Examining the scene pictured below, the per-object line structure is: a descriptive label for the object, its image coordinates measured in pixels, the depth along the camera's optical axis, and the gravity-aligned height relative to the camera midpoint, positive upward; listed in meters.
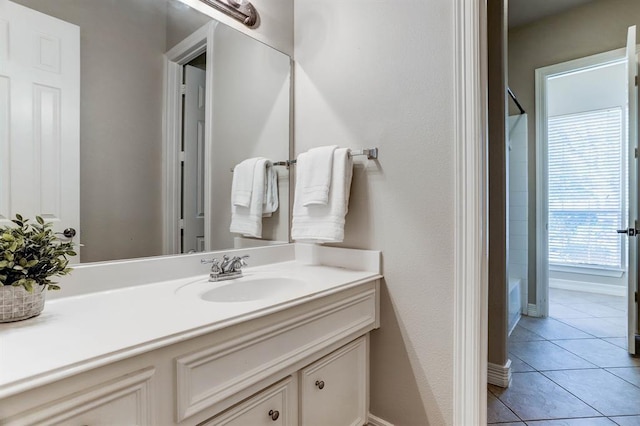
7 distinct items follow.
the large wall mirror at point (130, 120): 0.97 +0.34
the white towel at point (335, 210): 1.42 +0.01
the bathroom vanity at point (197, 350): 0.60 -0.32
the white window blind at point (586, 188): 3.62 +0.28
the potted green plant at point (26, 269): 0.75 -0.14
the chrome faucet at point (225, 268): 1.27 -0.22
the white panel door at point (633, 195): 2.15 +0.12
